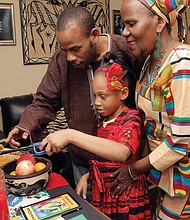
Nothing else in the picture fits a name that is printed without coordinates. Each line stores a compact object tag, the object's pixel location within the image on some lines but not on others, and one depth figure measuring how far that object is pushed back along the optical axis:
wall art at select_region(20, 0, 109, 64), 3.60
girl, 1.33
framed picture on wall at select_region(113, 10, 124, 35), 4.31
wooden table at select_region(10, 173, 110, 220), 0.97
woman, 1.12
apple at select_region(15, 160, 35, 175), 1.11
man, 1.48
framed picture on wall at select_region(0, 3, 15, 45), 3.43
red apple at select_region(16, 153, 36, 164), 1.19
